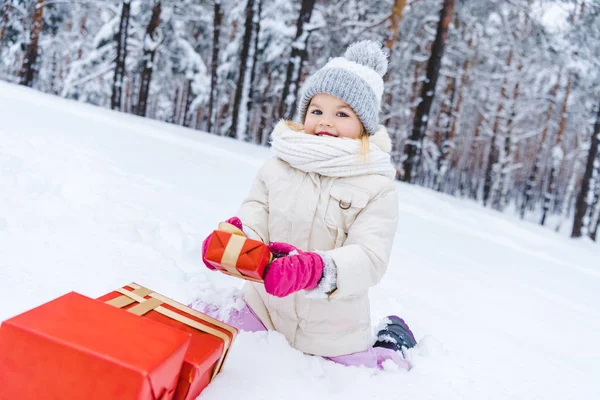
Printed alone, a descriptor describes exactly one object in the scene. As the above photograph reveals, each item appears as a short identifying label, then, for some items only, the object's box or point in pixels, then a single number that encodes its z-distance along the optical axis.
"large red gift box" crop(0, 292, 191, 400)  0.98
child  1.74
